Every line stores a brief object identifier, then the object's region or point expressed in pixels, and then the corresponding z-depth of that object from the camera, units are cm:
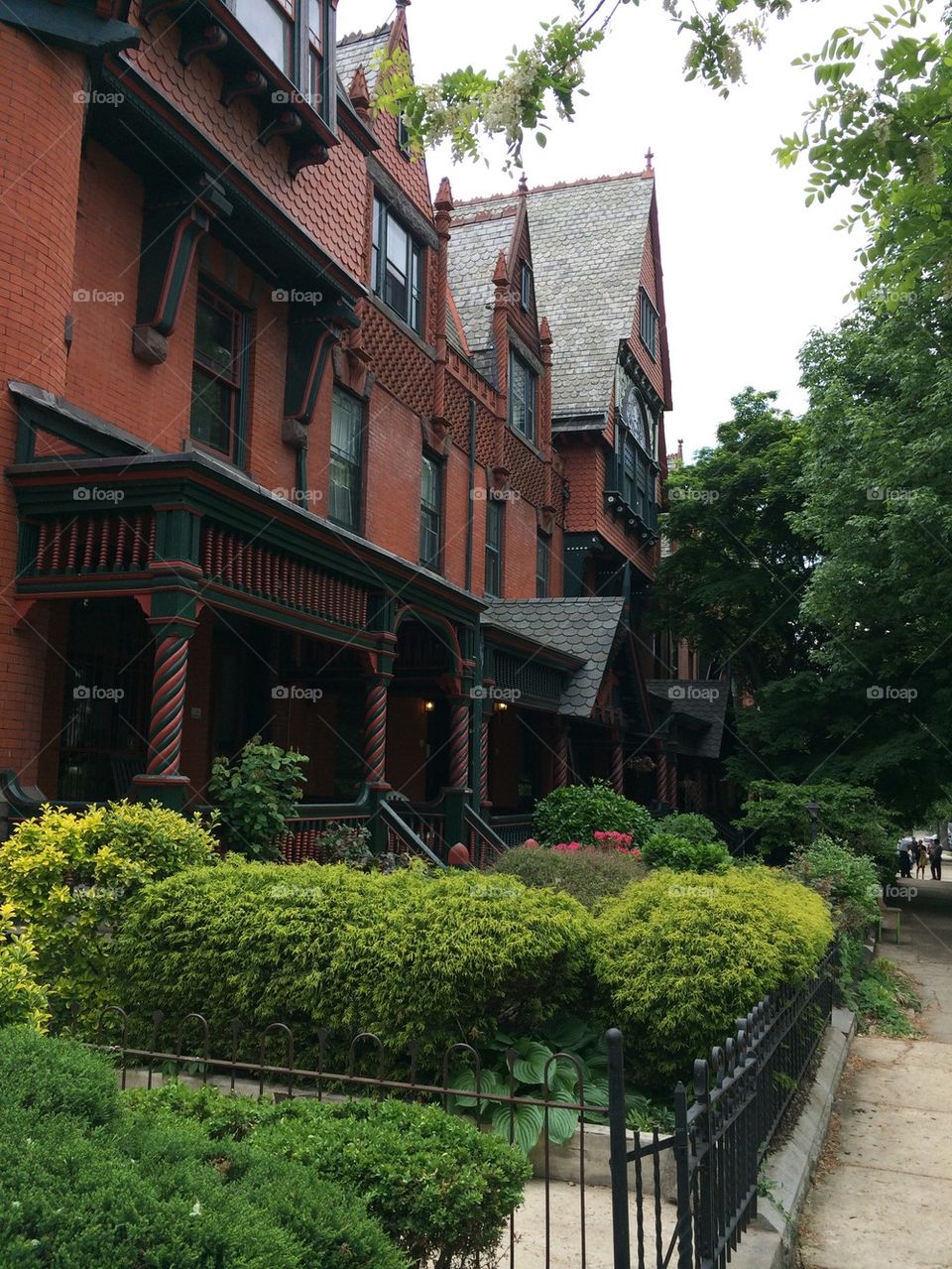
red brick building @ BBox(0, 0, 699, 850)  897
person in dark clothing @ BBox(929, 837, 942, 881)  4434
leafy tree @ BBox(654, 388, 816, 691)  3159
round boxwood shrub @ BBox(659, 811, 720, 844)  1773
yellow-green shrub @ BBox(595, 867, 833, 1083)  652
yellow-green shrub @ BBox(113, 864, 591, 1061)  624
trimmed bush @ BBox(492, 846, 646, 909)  977
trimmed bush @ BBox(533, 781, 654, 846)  1658
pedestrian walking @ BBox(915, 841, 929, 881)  4697
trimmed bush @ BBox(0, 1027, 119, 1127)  351
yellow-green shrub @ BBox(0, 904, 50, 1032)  489
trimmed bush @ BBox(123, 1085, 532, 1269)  392
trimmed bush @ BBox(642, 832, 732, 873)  1395
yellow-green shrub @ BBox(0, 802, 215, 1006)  694
